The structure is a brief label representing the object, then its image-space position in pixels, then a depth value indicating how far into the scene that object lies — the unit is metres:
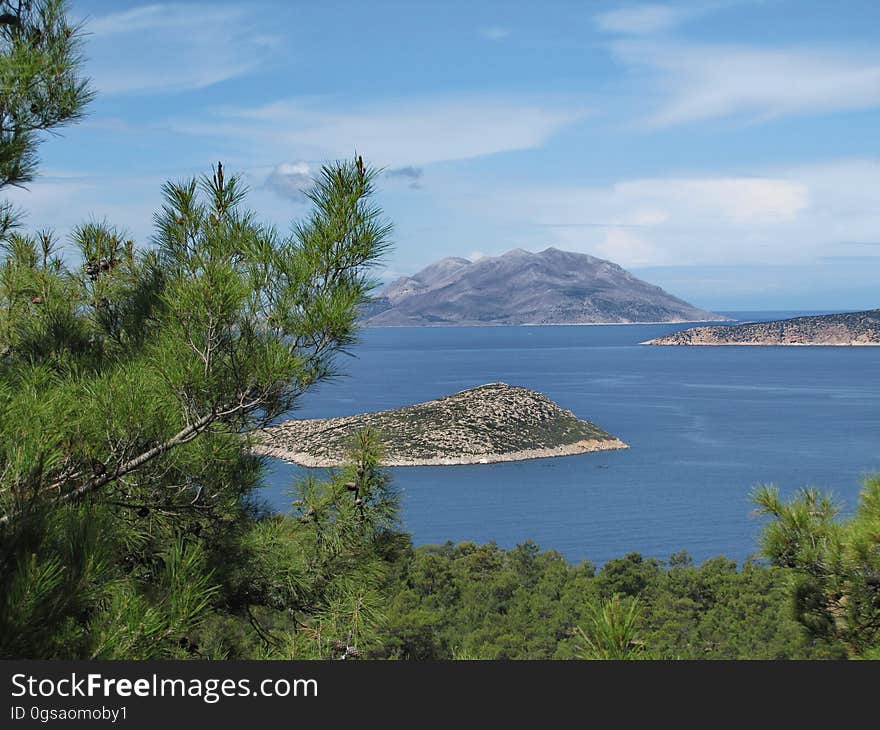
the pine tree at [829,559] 5.22
